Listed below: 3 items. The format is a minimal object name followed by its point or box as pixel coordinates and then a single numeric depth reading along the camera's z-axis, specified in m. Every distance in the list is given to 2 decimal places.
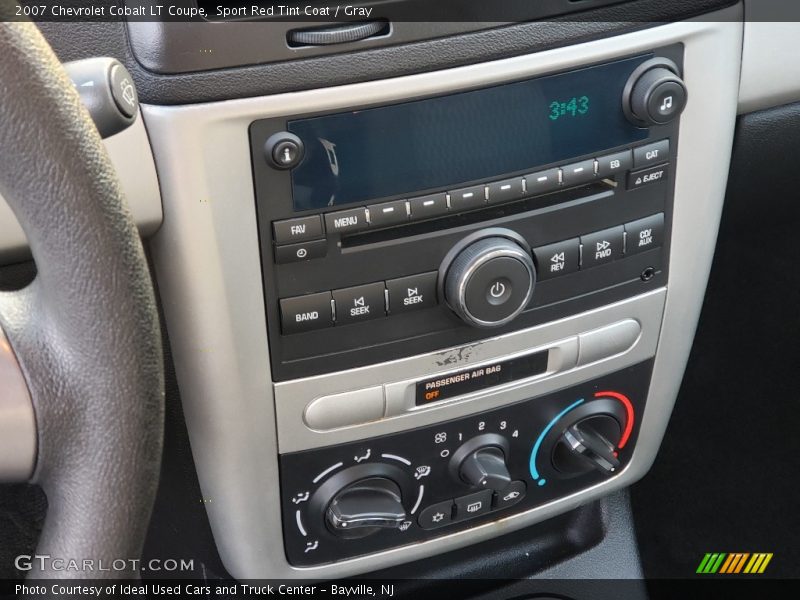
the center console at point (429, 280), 0.69
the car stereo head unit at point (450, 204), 0.69
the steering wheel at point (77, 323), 0.42
